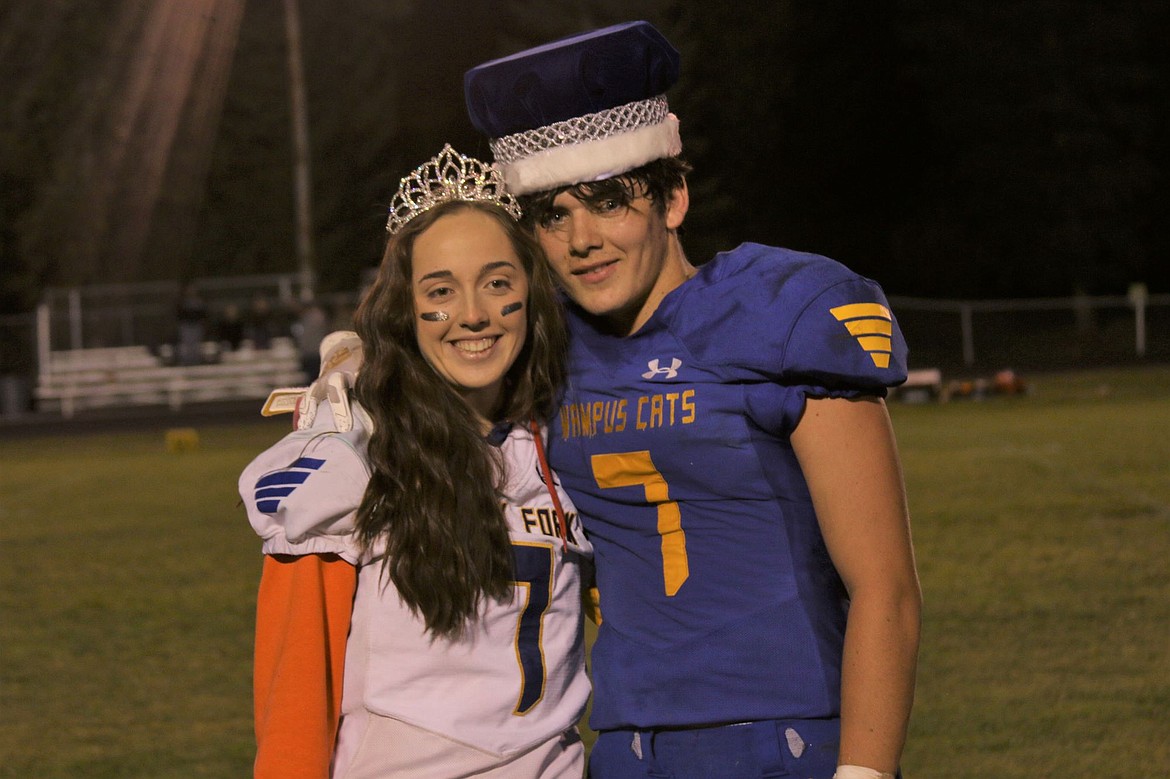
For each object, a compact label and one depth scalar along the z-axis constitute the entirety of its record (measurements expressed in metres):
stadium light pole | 30.81
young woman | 2.23
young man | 2.12
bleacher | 27.84
